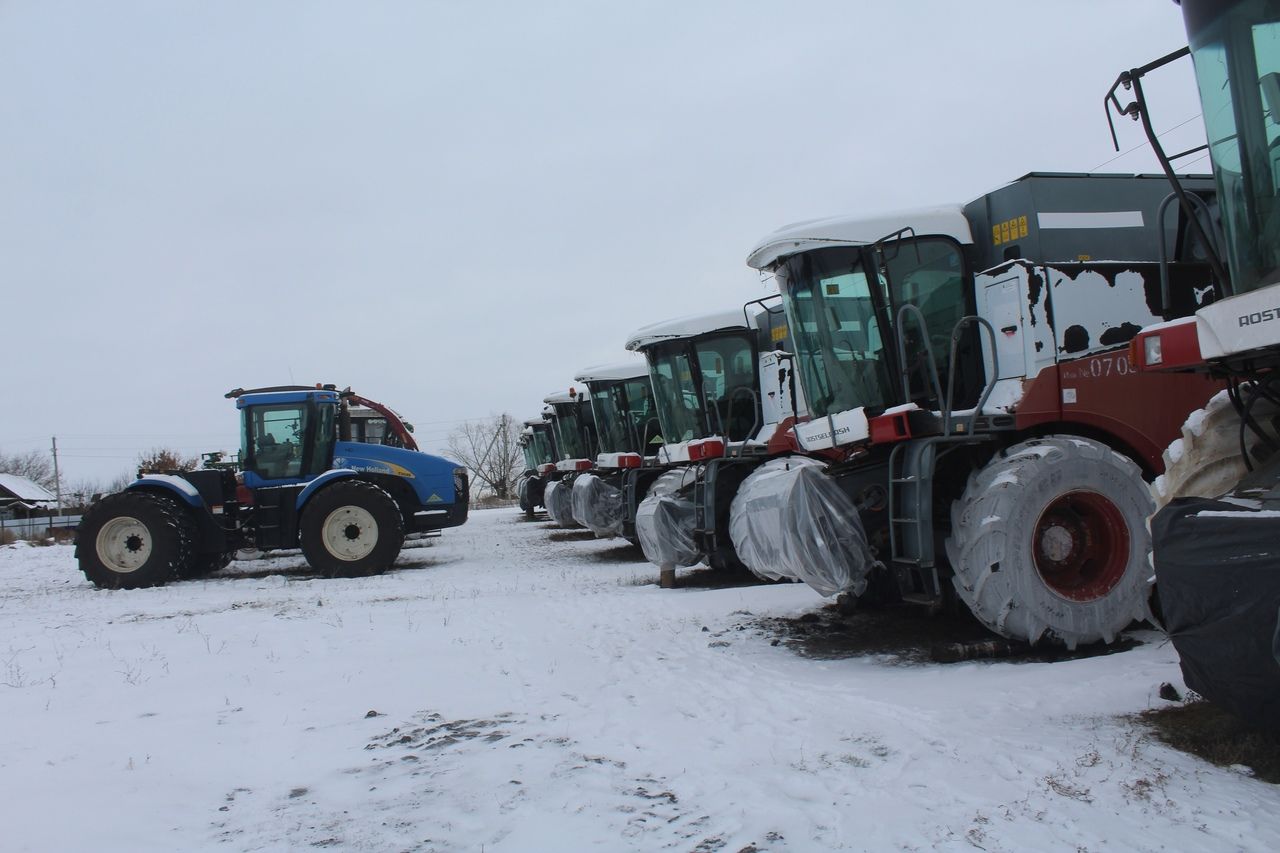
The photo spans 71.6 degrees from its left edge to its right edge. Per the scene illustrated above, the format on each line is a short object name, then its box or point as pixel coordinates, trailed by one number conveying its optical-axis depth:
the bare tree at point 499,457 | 62.47
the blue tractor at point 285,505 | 11.85
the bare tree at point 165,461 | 29.18
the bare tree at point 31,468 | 74.81
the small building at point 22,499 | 45.47
